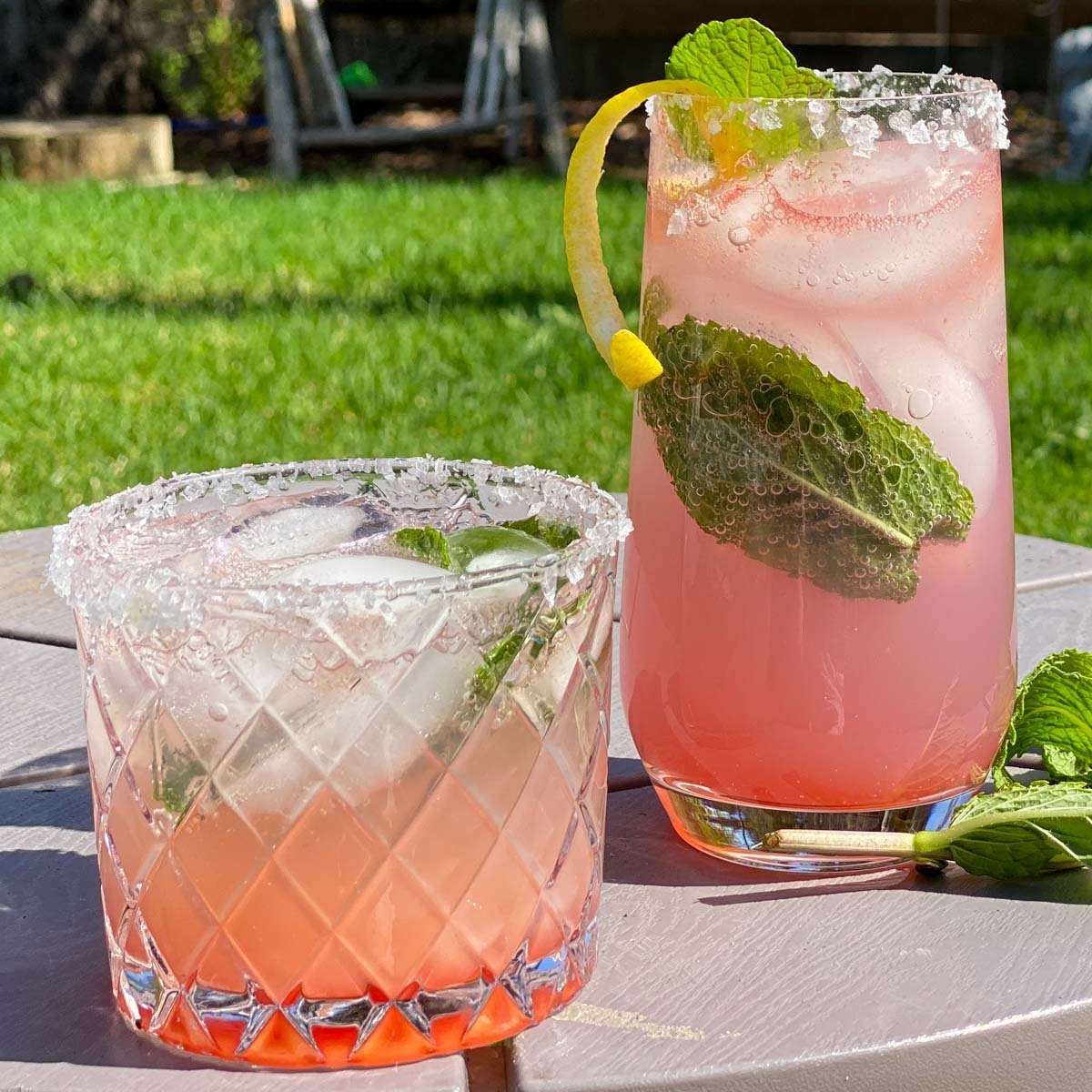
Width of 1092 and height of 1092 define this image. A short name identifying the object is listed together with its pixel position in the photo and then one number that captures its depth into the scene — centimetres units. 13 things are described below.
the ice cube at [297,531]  57
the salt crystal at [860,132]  59
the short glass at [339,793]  53
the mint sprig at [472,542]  56
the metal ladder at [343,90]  721
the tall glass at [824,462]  59
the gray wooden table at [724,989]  54
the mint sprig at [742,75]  59
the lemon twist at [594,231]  59
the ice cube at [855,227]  59
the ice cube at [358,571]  55
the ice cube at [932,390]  59
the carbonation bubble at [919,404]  59
